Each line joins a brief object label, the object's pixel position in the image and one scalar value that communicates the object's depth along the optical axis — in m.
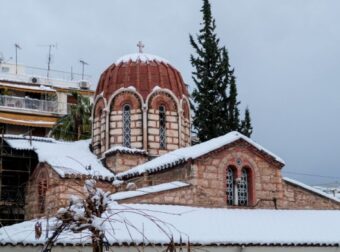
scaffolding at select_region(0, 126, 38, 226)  21.88
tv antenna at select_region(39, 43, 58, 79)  46.44
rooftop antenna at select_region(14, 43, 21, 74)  45.71
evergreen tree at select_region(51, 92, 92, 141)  31.02
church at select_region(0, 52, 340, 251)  16.83
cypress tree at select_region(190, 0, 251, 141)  26.61
